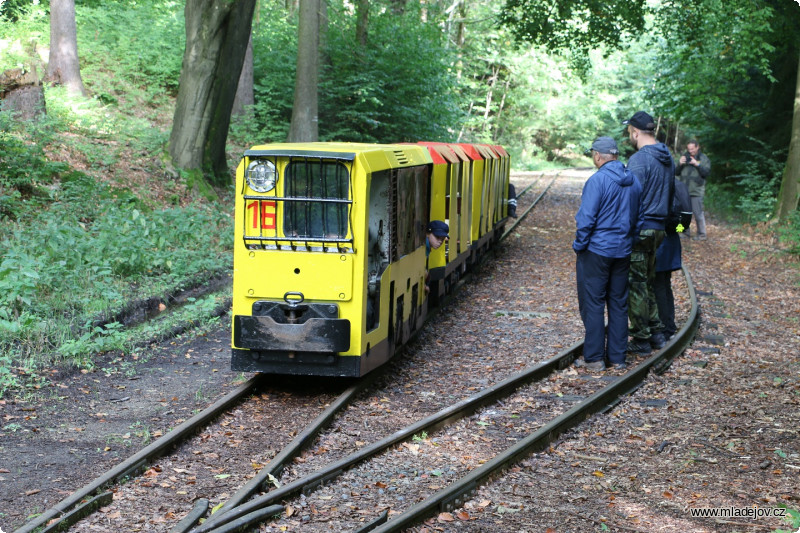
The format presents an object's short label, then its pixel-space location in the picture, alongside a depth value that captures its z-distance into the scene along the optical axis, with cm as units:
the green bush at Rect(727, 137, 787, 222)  2267
